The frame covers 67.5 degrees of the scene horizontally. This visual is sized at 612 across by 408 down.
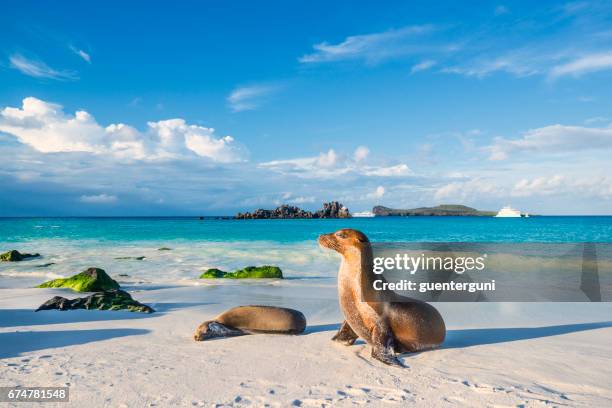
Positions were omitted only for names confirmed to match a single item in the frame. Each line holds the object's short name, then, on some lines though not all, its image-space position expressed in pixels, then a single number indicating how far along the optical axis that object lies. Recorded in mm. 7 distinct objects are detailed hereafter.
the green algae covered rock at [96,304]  8344
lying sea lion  6598
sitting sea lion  5684
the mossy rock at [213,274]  15383
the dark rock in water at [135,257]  23520
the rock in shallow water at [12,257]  22016
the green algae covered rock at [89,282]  11484
